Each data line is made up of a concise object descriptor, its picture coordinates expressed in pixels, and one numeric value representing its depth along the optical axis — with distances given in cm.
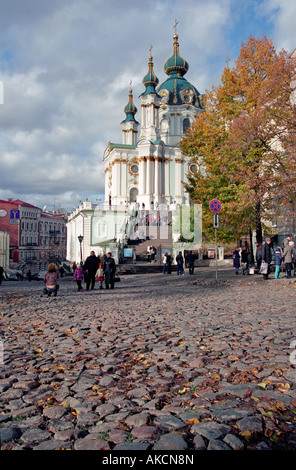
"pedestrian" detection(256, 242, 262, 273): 1775
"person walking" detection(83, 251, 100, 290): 1555
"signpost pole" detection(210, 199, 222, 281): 1650
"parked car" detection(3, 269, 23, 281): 3854
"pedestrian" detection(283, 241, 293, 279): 1675
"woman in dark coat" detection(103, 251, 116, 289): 1598
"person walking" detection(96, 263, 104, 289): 1631
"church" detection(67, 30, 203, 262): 5969
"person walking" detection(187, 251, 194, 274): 2375
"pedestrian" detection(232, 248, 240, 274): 2164
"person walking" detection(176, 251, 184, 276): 2413
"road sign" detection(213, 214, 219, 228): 1657
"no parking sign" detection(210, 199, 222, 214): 1647
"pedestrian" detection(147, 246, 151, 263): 3096
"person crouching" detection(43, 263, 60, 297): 1320
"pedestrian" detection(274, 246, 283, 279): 1753
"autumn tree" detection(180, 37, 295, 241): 1731
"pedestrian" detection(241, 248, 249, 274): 2097
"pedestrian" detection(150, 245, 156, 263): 3124
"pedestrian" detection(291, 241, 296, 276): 1716
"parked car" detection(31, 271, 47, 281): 3604
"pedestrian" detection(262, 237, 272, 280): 1654
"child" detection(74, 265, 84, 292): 1537
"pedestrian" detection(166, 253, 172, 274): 2539
